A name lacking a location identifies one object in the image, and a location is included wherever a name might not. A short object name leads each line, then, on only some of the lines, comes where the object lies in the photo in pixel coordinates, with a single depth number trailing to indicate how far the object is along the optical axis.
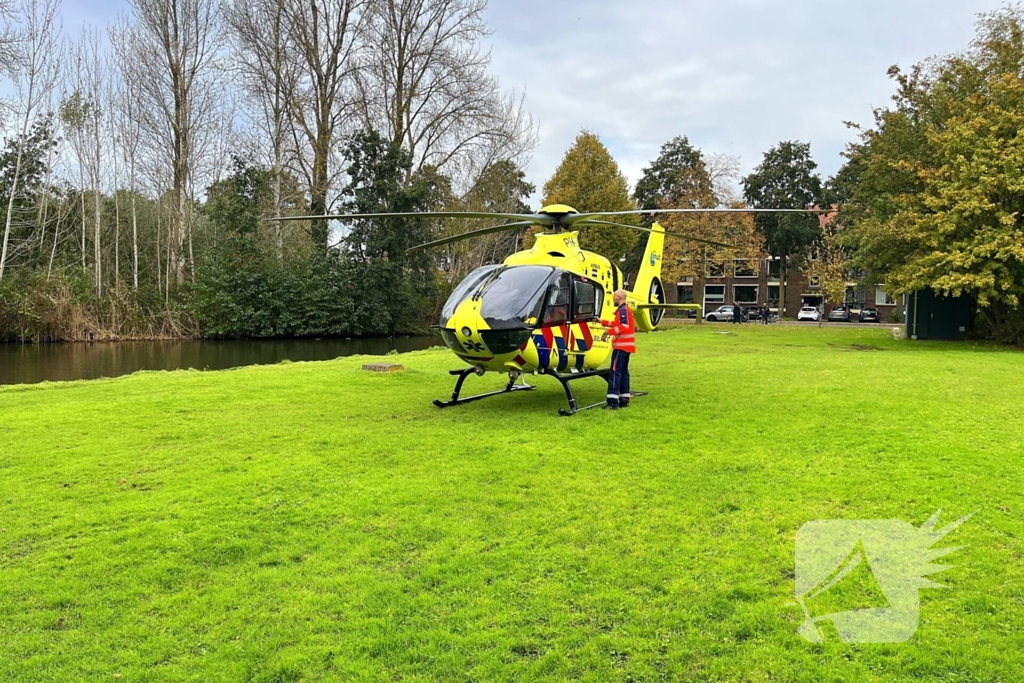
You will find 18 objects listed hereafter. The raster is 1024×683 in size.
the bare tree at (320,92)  31.86
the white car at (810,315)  49.97
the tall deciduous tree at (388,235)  31.94
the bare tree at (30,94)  23.84
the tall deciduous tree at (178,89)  30.70
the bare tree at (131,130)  29.27
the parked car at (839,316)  52.84
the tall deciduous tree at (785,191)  49.16
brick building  59.31
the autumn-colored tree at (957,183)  18.47
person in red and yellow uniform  9.04
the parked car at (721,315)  47.36
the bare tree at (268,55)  30.98
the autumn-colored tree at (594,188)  32.06
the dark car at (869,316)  51.91
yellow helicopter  8.12
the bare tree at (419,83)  32.88
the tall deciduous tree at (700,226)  35.00
